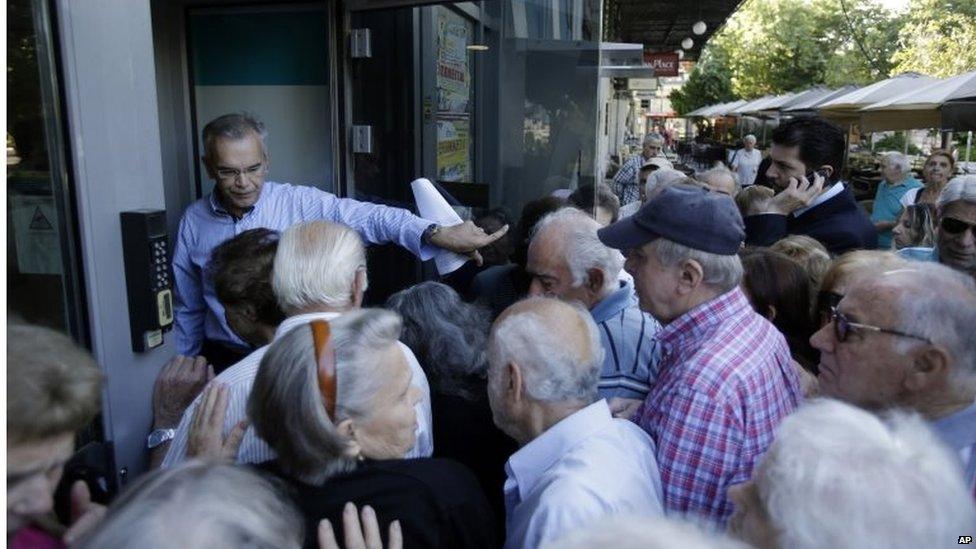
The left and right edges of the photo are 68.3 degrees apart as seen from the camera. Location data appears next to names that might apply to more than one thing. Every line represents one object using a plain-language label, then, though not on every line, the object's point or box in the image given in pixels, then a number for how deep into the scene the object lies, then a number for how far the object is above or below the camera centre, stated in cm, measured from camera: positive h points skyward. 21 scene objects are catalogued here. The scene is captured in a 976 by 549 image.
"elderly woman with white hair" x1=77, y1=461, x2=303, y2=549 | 102 -54
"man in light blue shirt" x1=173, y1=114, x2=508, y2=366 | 310 -38
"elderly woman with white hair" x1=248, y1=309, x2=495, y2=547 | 145 -60
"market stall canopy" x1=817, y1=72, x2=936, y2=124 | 1211 +74
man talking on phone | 381 -30
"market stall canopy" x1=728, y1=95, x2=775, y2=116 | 2212 +100
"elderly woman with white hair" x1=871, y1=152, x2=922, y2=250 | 752 -51
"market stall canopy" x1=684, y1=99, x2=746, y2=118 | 2694 +112
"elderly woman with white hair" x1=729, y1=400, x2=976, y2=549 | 106 -53
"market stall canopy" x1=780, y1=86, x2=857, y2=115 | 1650 +95
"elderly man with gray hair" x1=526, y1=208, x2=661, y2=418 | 242 -53
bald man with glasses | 168 -50
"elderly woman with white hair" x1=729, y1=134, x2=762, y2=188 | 1552 -50
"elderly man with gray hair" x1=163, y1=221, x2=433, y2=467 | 195 -41
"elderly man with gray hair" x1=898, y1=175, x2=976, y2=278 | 304 -37
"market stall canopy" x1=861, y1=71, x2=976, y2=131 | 875 +43
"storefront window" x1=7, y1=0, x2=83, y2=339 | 197 -13
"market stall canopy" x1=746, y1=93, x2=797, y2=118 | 1962 +87
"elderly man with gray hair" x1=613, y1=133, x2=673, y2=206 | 803 -47
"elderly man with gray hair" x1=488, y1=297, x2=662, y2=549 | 164 -68
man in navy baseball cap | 178 -57
